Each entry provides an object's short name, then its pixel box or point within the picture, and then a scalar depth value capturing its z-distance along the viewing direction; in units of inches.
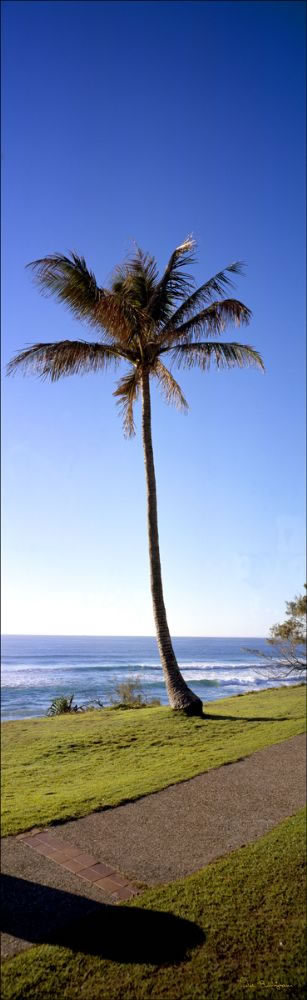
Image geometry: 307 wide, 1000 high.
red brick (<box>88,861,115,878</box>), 173.6
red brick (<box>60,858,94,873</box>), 174.4
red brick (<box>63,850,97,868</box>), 178.9
